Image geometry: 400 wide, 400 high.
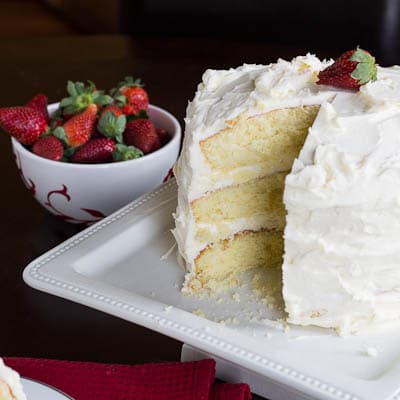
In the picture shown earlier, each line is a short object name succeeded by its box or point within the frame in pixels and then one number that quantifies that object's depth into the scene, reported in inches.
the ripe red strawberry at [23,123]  39.7
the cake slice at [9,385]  29.1
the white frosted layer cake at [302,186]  33.5
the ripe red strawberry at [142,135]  40.3
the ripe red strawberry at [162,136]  41.7
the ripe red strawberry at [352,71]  35.4
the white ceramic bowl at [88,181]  39.3
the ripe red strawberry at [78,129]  39.8
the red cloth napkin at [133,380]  31.8
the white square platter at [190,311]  31.5
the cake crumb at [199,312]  35.6
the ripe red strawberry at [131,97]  41.4
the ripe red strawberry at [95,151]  39.7
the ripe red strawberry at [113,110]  40.3
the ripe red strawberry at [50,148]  39.5
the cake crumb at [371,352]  33.5
